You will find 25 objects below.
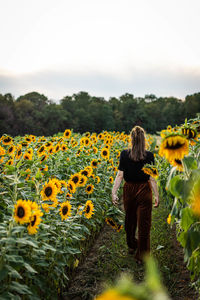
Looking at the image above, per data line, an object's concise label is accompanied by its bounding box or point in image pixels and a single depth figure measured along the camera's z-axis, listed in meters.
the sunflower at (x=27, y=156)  4.12
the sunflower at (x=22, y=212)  2.12
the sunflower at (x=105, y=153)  5.88
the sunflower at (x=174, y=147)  1.92
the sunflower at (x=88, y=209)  3.55
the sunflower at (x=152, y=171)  3.57
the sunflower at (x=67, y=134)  7.17
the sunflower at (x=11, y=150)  4.26
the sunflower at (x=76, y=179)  3.67
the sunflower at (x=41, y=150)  4.44
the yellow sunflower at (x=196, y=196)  1.57
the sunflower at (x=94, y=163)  4.96
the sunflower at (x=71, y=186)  3.52
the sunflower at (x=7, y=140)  4.92
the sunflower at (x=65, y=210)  2.91
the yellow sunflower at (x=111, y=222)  4.86
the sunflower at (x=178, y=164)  2.21
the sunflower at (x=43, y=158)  4.30
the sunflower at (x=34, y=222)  2.25
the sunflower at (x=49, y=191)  2.88
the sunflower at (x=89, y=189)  4.16
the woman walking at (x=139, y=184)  3.94
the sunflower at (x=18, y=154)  4.14
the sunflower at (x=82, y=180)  3.82
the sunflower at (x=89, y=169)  4.25
